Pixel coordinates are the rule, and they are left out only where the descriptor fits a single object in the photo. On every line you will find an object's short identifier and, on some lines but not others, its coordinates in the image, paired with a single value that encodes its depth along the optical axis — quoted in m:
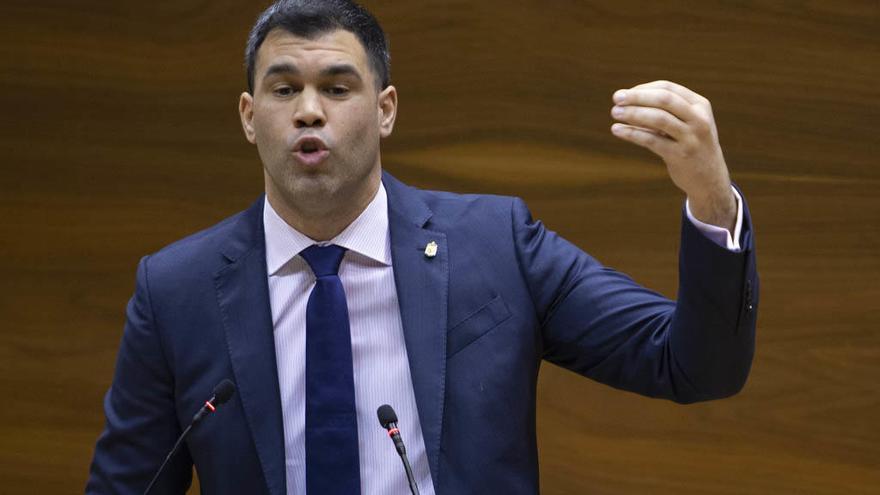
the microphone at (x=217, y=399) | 9.00
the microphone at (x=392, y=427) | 8.93
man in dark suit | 9.12
